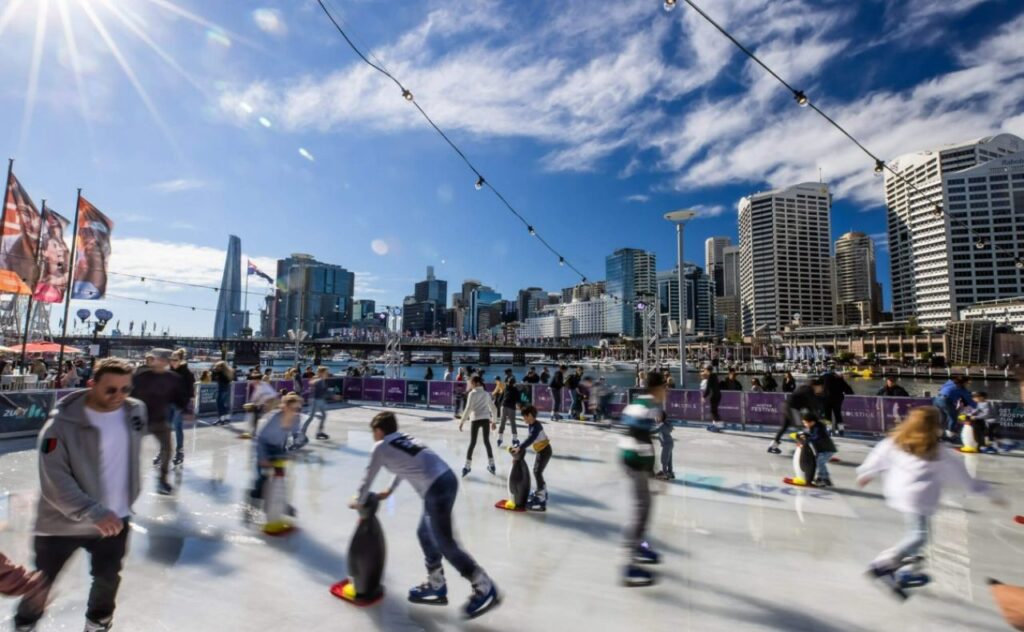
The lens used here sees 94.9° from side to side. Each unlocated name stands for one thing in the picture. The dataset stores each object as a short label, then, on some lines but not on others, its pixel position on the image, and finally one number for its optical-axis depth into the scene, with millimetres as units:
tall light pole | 15866
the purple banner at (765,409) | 13398
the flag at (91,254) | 16312
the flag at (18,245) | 15031
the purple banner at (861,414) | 12562
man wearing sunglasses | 2553
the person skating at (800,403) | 7992
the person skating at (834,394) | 12219
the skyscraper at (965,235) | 108562
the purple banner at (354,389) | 20250
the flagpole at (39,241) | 15886
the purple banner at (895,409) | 12008
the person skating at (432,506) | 3633
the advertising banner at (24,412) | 10930
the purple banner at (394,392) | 19797
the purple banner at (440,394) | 18641
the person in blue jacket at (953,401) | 10867
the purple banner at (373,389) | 19953
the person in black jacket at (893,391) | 12484
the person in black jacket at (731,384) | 14757
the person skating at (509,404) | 10234
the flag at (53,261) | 16453
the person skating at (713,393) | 13562
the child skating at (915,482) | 3930
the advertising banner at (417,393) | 19367
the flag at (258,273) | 30658
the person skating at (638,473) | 4289
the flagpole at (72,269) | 16691
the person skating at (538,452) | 6352
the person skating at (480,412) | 8109
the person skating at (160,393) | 6359
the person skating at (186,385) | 7484
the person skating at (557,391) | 16406
